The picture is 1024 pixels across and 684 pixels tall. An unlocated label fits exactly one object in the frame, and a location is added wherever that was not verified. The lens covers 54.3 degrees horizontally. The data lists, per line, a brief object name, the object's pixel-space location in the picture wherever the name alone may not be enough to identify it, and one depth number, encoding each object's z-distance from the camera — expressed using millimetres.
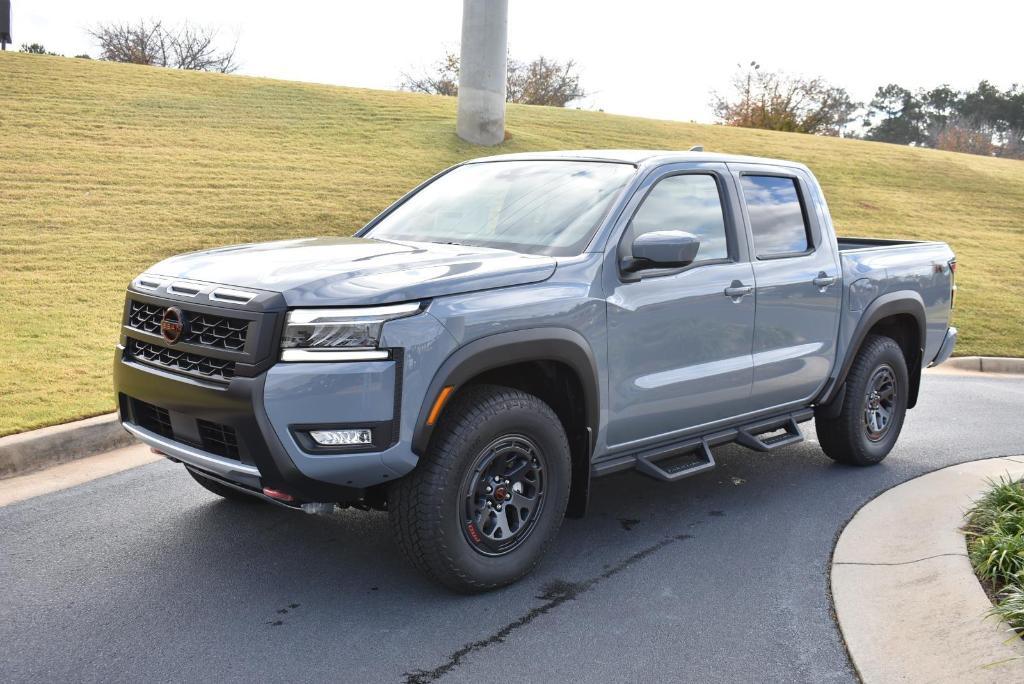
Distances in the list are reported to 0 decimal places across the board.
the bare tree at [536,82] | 52531
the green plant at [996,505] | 5021
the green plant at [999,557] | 4297
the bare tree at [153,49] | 57531
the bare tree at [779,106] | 43844
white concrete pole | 22188
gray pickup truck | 3824
